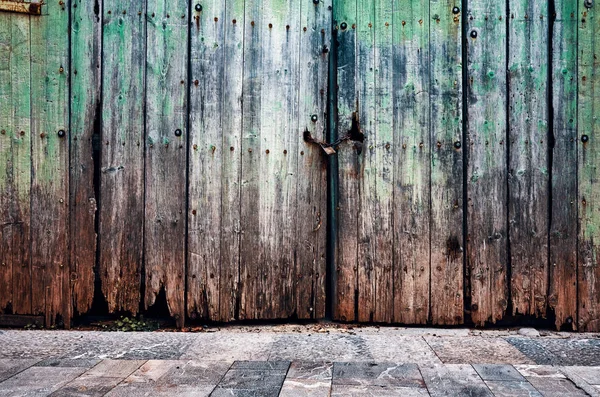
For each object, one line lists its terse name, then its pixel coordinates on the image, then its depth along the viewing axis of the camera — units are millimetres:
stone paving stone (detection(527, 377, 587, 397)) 2168
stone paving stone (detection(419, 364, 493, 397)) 2191
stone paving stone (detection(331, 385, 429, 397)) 2164
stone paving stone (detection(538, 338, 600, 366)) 2604
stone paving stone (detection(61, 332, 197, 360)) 2691
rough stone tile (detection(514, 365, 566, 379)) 2385
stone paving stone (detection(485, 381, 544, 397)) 2156
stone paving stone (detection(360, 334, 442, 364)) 2643
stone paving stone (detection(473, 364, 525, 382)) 2348
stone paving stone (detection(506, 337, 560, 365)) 2613
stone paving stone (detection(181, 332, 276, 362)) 2677
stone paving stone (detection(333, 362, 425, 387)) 2307
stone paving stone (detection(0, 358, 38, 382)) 2363
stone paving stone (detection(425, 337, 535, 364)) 2613
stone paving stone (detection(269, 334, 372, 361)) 2666
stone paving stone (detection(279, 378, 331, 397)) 2162
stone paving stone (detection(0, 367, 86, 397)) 2143
